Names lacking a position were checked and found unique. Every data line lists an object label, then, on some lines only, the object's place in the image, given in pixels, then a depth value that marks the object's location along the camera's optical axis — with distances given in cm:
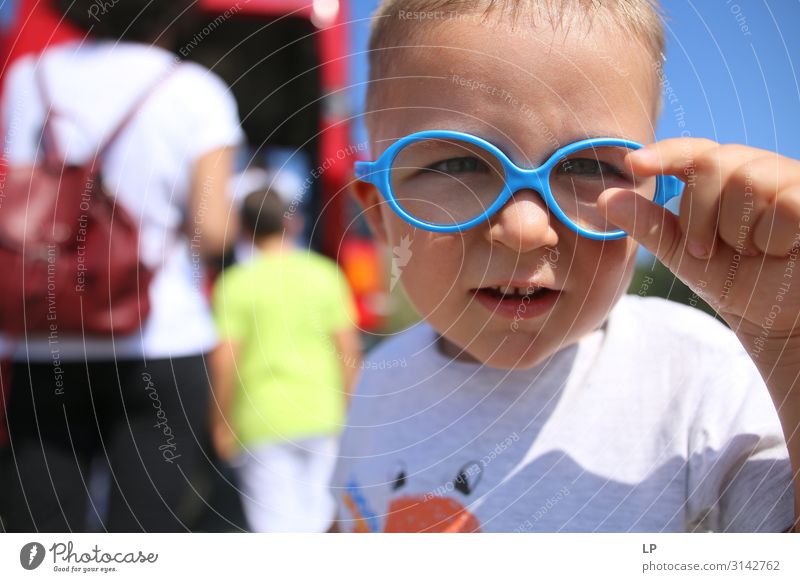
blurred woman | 86
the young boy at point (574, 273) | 44
